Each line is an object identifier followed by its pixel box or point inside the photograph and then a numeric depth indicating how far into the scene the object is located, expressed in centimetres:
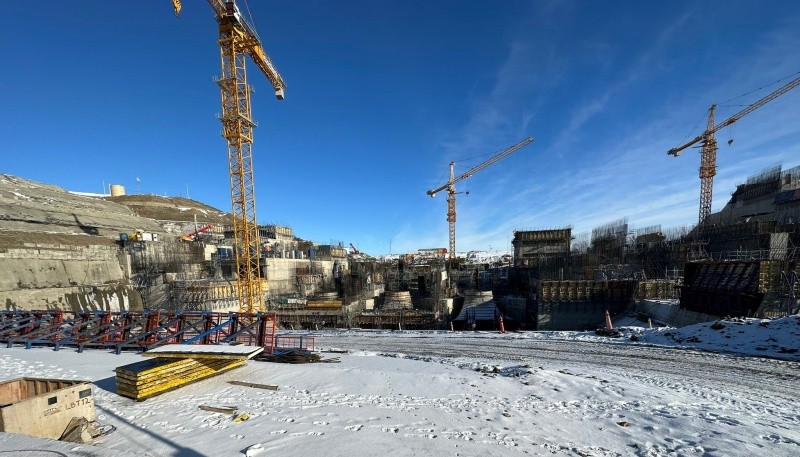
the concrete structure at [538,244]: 4903
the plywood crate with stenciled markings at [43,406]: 471
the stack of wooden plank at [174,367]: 695
